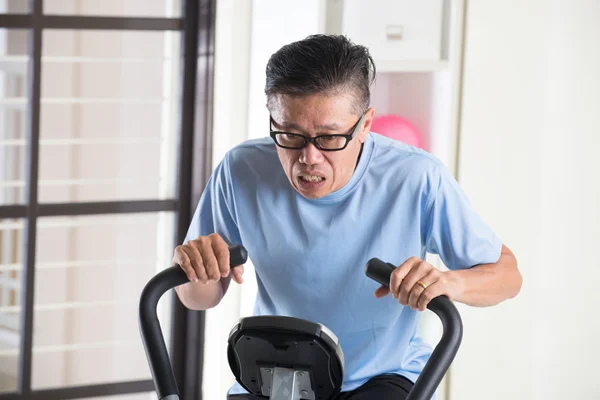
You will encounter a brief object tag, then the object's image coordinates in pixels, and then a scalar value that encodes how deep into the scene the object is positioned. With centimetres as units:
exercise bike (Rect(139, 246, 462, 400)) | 170
